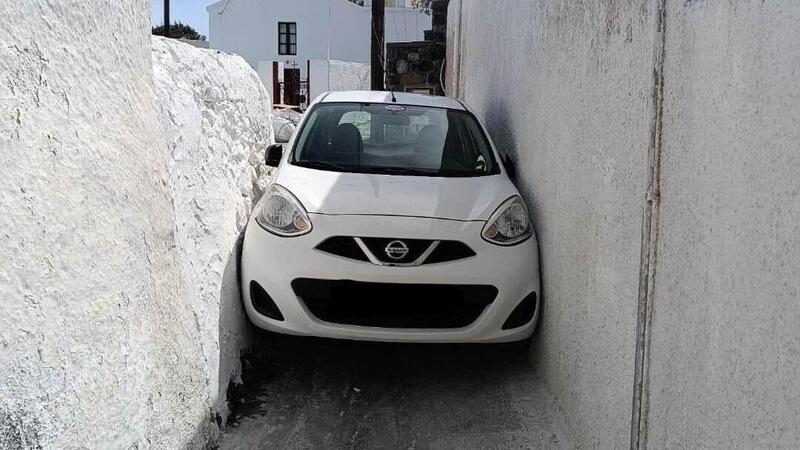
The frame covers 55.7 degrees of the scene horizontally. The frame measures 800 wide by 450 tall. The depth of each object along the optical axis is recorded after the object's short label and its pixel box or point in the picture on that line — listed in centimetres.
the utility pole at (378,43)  1513
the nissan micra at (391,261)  412
